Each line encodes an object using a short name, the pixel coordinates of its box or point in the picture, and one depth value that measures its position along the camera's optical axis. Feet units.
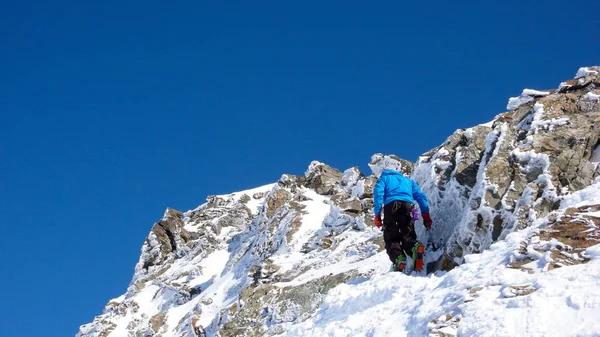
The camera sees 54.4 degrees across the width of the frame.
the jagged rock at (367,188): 115.97
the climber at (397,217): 50.31
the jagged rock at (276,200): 140.97
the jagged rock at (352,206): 108.51
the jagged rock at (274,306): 62.03
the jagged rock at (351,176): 144.56
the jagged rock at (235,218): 184.49
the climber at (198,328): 88.36
